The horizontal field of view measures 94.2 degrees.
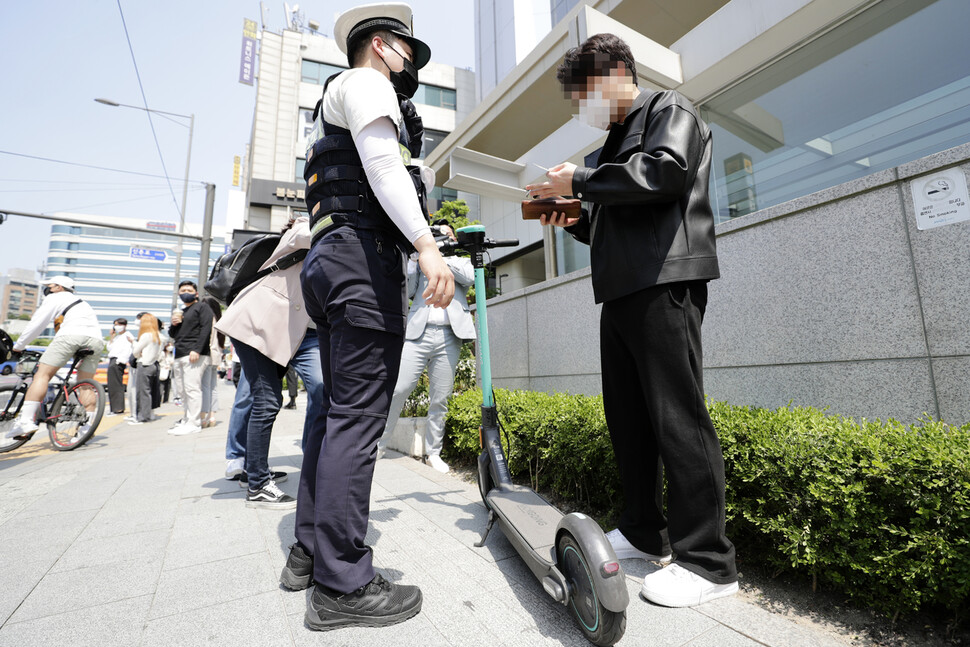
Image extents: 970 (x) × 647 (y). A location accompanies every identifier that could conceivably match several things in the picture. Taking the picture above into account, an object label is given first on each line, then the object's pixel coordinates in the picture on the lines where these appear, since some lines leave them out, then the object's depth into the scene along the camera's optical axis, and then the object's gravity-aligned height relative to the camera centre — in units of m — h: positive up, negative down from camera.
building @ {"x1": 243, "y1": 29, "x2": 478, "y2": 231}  23.38 +15.27
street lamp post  23.35 +8.88
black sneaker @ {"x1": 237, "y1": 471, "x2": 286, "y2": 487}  3.57 -0.76
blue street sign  26.14 +7.65
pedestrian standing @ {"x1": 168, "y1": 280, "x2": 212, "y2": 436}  6.67 +0.51
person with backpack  2.94 +0.26
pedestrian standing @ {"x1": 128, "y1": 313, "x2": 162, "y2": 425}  8.05 +0.47
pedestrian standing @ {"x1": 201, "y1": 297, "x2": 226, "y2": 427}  6.95 +0.13
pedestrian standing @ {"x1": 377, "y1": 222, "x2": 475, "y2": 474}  4.07 +0.28
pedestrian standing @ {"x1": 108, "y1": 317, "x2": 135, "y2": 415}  8.62 +0.46
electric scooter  1.34 -0.60
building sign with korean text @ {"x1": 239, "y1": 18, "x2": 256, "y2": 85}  41.62 +29.63
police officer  1.60 +0.35
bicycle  5.59 -0.29
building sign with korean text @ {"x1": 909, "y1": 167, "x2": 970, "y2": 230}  2.21 +0.87
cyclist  5.05 +0.55
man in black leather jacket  1.67 +0.30
